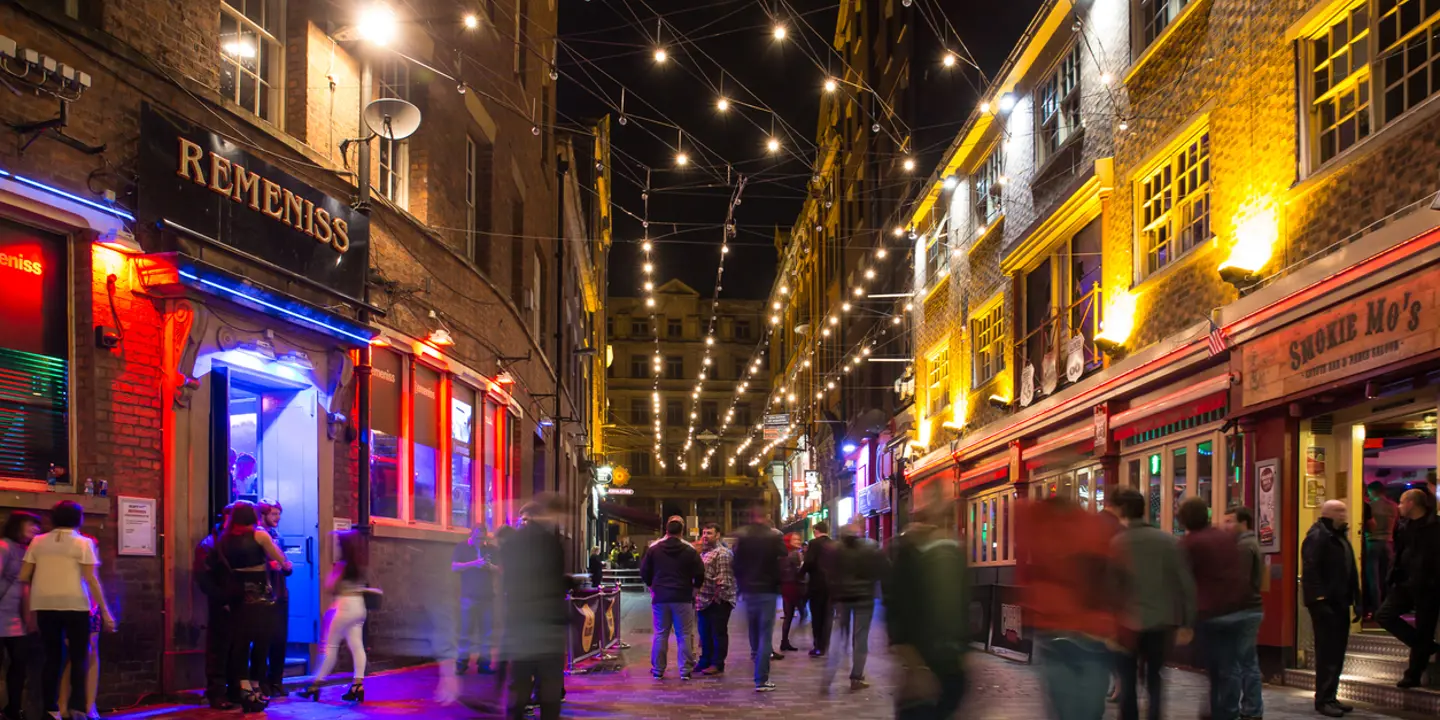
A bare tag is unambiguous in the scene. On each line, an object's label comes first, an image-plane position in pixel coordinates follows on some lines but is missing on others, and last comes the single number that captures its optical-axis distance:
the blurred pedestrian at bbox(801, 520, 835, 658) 15.97
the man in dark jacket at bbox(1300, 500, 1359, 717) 9.63
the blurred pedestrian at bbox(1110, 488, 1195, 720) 6.53
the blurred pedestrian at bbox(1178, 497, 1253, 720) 8.23
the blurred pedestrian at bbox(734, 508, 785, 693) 12.28
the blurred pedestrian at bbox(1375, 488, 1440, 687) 9.53
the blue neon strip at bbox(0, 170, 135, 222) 8.69
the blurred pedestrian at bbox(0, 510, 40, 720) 8.14
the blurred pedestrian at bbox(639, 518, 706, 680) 13.08
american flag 13.38
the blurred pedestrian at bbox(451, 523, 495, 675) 9.72
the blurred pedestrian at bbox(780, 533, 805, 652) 17.83
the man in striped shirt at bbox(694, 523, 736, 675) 13.73
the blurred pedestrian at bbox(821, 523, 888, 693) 11.77
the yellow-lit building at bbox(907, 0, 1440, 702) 10.62
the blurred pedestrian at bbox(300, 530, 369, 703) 10.50
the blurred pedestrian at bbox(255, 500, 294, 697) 10.41
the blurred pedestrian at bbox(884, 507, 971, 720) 5.99
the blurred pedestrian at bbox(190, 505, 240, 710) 9.84
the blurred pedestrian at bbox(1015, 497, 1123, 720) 5.92
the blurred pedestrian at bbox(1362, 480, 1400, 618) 11.98
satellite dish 13.33
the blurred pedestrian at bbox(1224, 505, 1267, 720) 8.67
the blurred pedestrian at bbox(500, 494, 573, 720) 7.75
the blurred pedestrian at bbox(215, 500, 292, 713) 9.84
